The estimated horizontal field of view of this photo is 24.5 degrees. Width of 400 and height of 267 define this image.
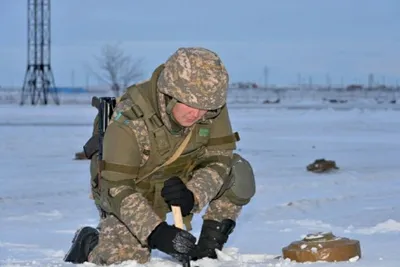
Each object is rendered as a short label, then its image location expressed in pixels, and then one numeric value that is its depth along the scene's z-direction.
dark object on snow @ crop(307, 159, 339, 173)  13.63
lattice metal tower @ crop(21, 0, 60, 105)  61.44
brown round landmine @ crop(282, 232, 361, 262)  5.28
